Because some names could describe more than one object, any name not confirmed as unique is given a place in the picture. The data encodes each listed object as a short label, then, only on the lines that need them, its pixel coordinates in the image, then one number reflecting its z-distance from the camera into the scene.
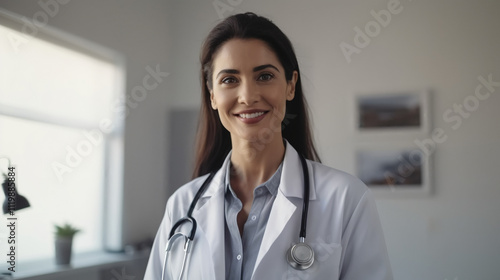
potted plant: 2.29
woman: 0.95
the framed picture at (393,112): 2.70
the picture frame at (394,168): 2.68
